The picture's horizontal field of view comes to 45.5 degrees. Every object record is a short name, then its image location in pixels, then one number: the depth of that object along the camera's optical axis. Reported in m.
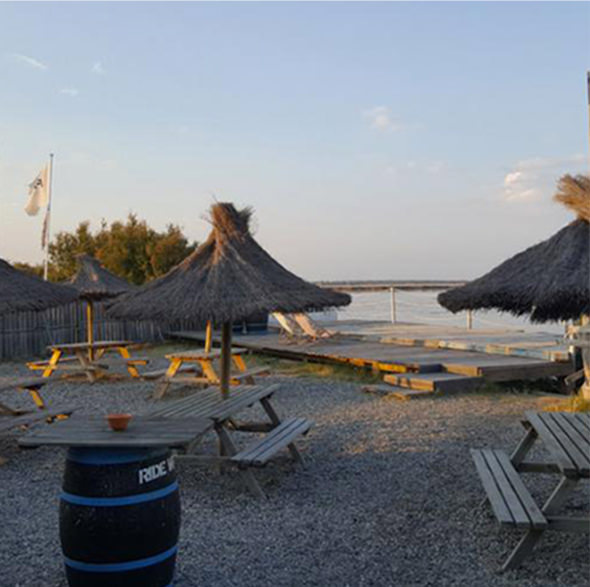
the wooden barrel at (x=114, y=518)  3.02
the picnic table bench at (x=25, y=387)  6.96
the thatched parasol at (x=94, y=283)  12.58
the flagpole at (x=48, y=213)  18.68
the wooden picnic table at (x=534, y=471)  3.40
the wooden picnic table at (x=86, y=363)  11.38
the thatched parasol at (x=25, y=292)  6.58
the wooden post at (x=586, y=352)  8.29
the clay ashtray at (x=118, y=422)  3.41
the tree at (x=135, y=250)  24.56
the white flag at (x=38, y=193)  18.92
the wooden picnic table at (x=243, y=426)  4.77
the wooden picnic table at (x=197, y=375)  9.45
